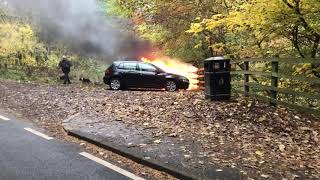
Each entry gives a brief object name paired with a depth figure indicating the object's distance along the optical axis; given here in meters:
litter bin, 12.02
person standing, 24.92
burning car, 21.66
